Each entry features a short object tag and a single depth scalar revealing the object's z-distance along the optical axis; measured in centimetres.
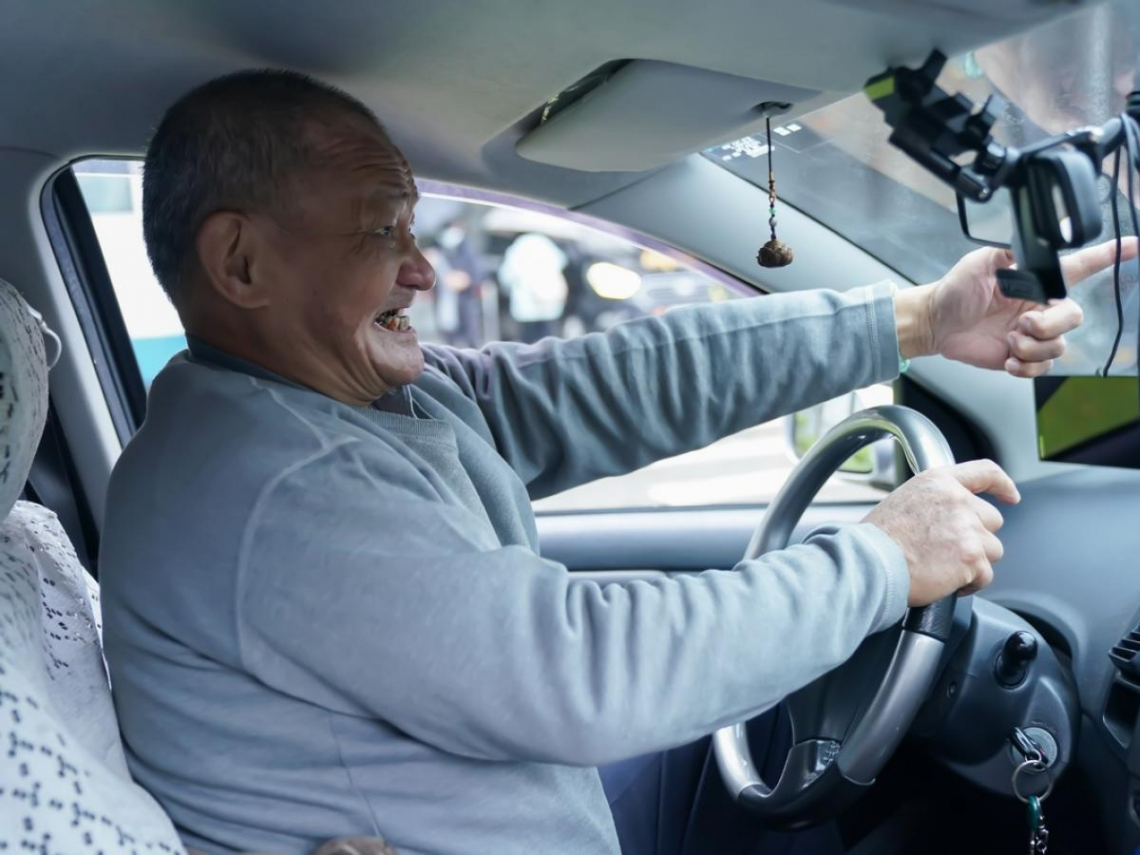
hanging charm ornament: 167
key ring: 142
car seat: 92
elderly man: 104
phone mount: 91
